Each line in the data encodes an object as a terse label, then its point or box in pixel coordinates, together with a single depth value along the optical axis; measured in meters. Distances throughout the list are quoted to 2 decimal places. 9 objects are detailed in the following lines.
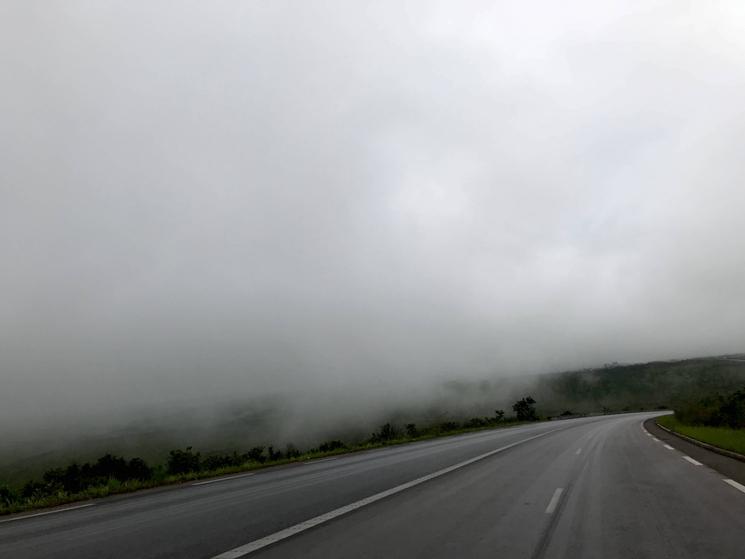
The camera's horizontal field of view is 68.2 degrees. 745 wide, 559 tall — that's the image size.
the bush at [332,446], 38.36
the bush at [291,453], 30.54
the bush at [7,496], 14.03
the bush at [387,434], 46.12
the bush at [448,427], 56.38
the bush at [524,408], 91.44
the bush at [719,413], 35.44
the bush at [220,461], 26.52
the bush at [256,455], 29.08
